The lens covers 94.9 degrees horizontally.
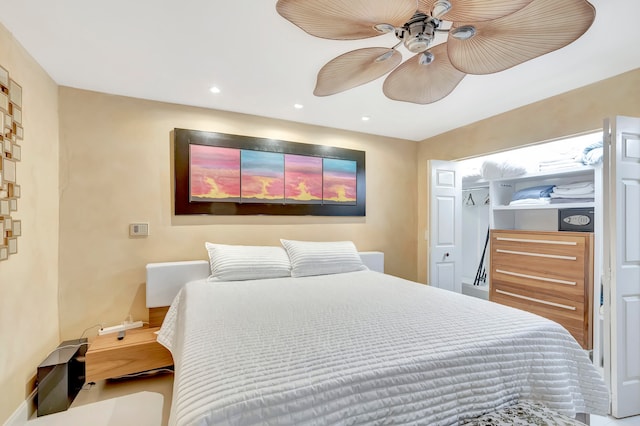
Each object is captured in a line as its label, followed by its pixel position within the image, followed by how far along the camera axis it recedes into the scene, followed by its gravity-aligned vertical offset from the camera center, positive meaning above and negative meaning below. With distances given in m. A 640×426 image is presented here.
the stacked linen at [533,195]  2.87 +0.19
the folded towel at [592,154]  2.34 +0.49
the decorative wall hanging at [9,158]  1.58 +0.32
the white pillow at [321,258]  2.70 -0.42
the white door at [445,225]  3.35 -0.13
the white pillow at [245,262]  2.43 -0.42
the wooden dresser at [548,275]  2.43 -0.57
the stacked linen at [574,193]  2.53 +0.19
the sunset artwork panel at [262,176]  2.91 +0.38
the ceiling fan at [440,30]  1.06 +0.76
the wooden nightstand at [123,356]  2.01 -1.01
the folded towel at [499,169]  2.99 +0.47
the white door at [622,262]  1.83 -0.31
